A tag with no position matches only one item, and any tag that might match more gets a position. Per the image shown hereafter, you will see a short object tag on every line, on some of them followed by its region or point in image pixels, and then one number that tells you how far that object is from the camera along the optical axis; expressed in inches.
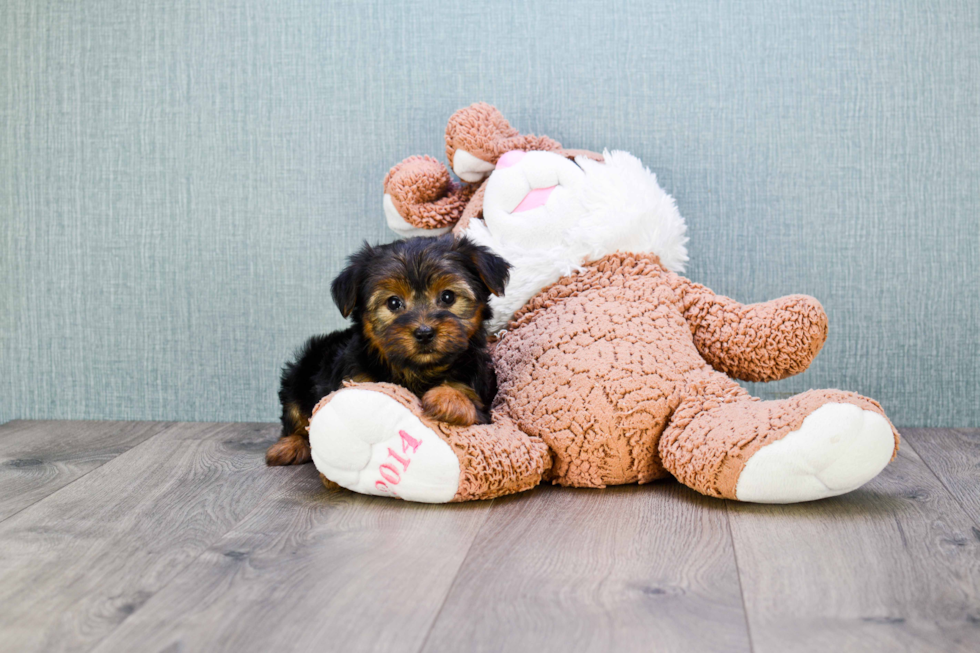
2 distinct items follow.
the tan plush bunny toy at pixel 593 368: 26.5
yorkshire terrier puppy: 27.9
